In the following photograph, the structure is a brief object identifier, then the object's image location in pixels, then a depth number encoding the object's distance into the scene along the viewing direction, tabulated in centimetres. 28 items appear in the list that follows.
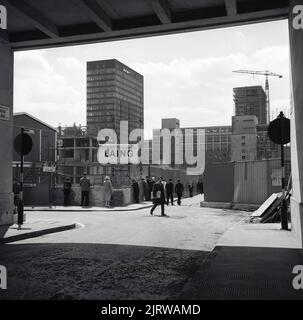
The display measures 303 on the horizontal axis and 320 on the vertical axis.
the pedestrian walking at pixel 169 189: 2466
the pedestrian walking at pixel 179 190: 2577
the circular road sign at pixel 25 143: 1220
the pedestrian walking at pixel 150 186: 2877
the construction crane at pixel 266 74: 15950
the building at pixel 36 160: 2589
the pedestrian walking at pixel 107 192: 2342
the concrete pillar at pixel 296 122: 850
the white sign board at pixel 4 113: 1284
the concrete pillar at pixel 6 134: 1285
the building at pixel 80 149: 9438
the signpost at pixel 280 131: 1144
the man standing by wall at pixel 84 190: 2344
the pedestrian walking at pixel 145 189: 2858
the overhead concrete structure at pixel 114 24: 1005
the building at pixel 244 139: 13112
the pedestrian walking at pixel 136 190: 2637
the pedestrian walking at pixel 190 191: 3647
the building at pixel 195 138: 15012
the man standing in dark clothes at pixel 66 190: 2475
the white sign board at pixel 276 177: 2033
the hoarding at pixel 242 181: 2134
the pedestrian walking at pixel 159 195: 1789
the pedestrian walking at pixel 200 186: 4060
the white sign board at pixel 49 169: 2211
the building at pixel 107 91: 18438
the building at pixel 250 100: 18888
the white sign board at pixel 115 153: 4989
